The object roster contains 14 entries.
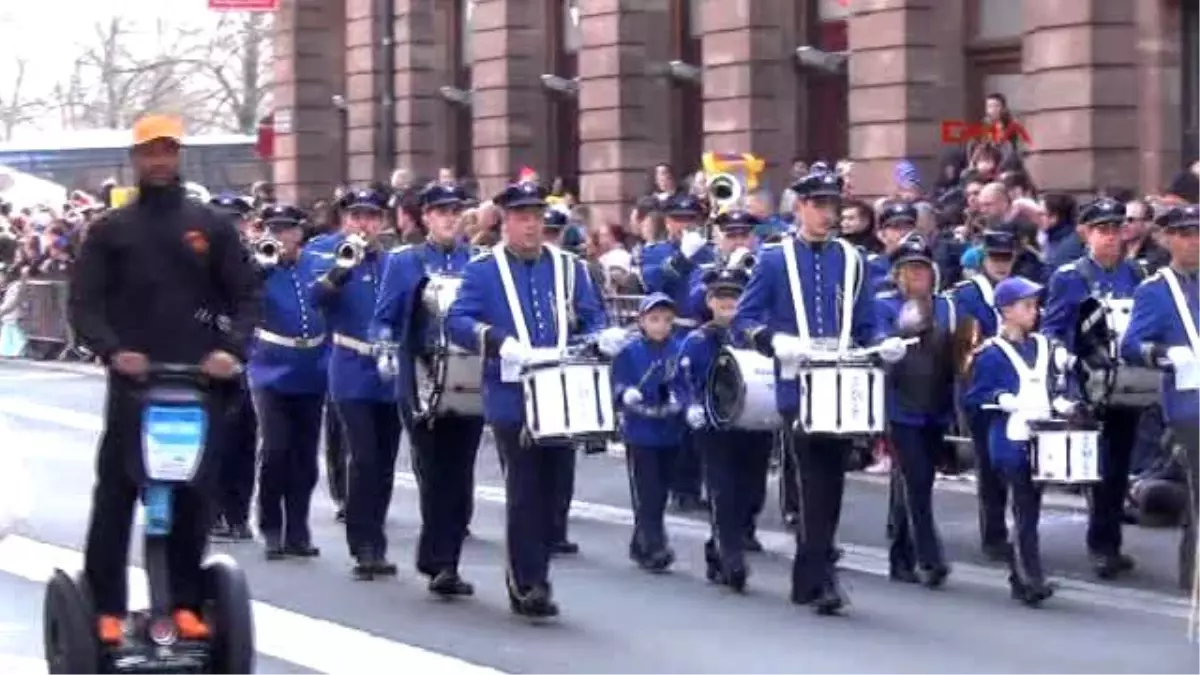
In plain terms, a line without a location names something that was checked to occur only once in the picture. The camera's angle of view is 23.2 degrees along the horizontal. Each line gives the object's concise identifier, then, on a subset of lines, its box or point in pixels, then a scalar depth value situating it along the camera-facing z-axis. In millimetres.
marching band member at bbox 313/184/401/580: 14812
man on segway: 10141
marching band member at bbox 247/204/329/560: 15625
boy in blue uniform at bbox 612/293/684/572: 15359
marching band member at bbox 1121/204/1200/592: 13242
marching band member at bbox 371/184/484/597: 14047
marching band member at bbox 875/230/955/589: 14547
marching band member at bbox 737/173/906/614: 13484
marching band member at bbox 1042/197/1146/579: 15016
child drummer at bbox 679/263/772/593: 14508
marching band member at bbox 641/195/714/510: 18234
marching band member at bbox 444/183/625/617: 13039
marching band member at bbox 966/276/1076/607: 13898
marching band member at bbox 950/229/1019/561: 15430
